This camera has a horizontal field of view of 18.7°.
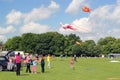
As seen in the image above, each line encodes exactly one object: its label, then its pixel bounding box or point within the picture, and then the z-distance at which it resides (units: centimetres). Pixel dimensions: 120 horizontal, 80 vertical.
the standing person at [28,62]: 3819
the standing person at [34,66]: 3744
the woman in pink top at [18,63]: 3311
